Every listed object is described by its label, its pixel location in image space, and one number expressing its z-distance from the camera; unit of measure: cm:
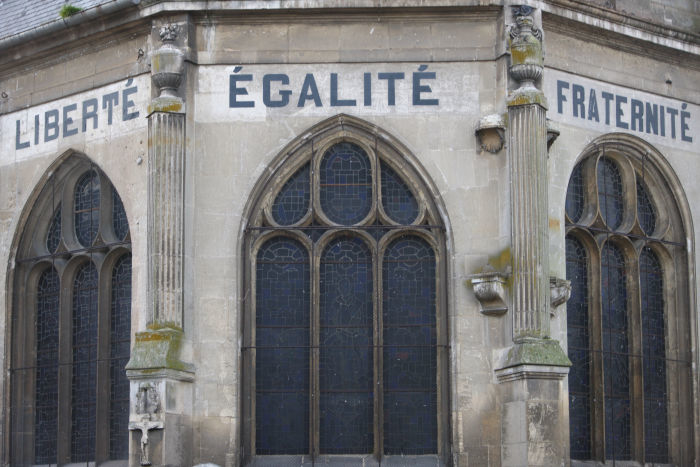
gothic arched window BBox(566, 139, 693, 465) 2814
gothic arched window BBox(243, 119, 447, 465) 2653
